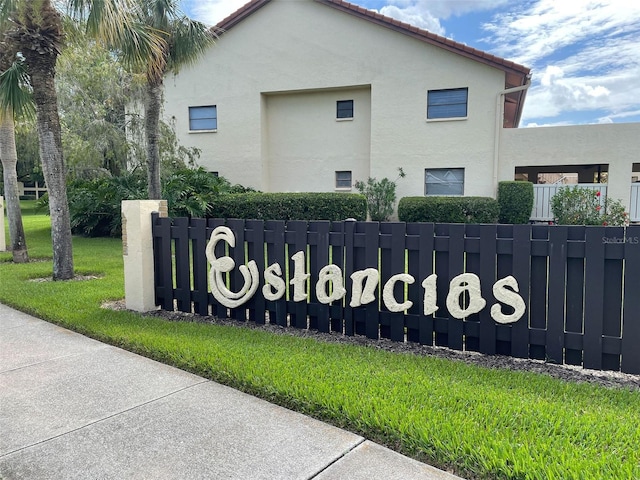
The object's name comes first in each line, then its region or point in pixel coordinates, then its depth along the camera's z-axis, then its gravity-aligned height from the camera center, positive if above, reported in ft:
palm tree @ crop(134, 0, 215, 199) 39.32 +13.52
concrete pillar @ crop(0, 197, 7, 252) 41.50 -2.82
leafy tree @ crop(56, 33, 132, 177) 51.85 +10.91
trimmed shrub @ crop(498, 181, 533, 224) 54.95 -0.20
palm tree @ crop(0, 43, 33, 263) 29.63 +6.00
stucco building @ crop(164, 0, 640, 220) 57.41 +12.69
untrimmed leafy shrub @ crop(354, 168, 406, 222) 61.21 +0.35
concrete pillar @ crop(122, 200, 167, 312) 20.31 -2.30
